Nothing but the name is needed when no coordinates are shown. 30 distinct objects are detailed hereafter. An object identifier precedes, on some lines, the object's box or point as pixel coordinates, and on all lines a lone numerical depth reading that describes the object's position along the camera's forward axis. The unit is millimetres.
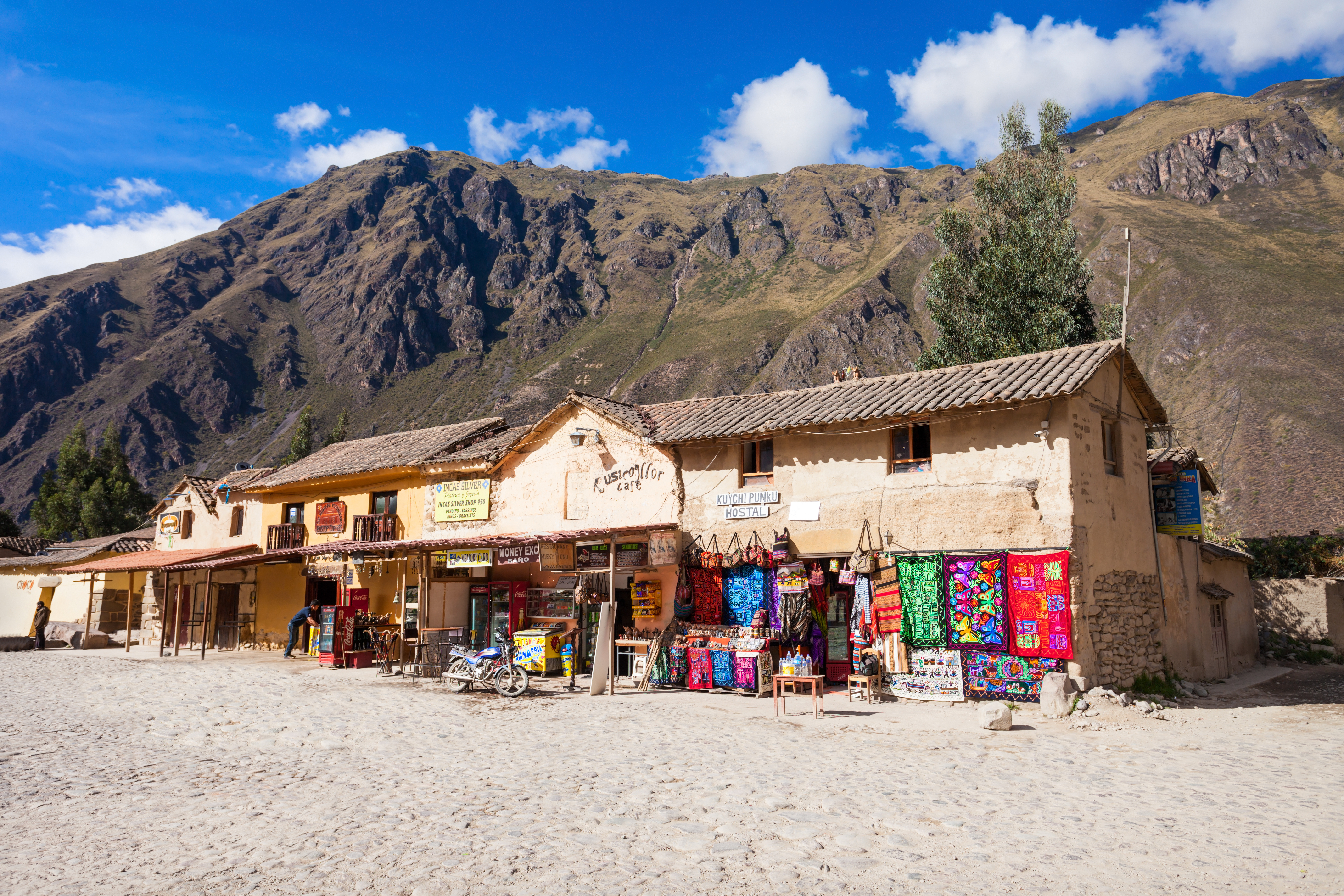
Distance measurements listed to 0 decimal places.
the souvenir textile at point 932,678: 13750
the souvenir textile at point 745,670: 15359
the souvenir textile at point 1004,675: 13102
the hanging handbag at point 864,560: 14656
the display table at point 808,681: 12844
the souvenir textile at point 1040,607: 12812
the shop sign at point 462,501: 22375
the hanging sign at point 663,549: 16797
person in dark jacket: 25781
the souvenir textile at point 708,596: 16594
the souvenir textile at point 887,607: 14406
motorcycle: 15477
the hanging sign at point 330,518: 25844
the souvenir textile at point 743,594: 16125
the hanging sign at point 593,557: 17625
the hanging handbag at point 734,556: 16281
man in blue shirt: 23016
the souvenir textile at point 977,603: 13438
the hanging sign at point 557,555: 17766
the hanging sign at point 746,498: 16406
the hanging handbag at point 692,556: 17031
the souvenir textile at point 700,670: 15914
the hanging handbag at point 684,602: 16734
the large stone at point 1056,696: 12273
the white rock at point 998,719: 11430
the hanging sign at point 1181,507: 16594
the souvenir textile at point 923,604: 13969
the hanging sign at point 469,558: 18781
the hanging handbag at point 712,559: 16531
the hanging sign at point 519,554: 18047
